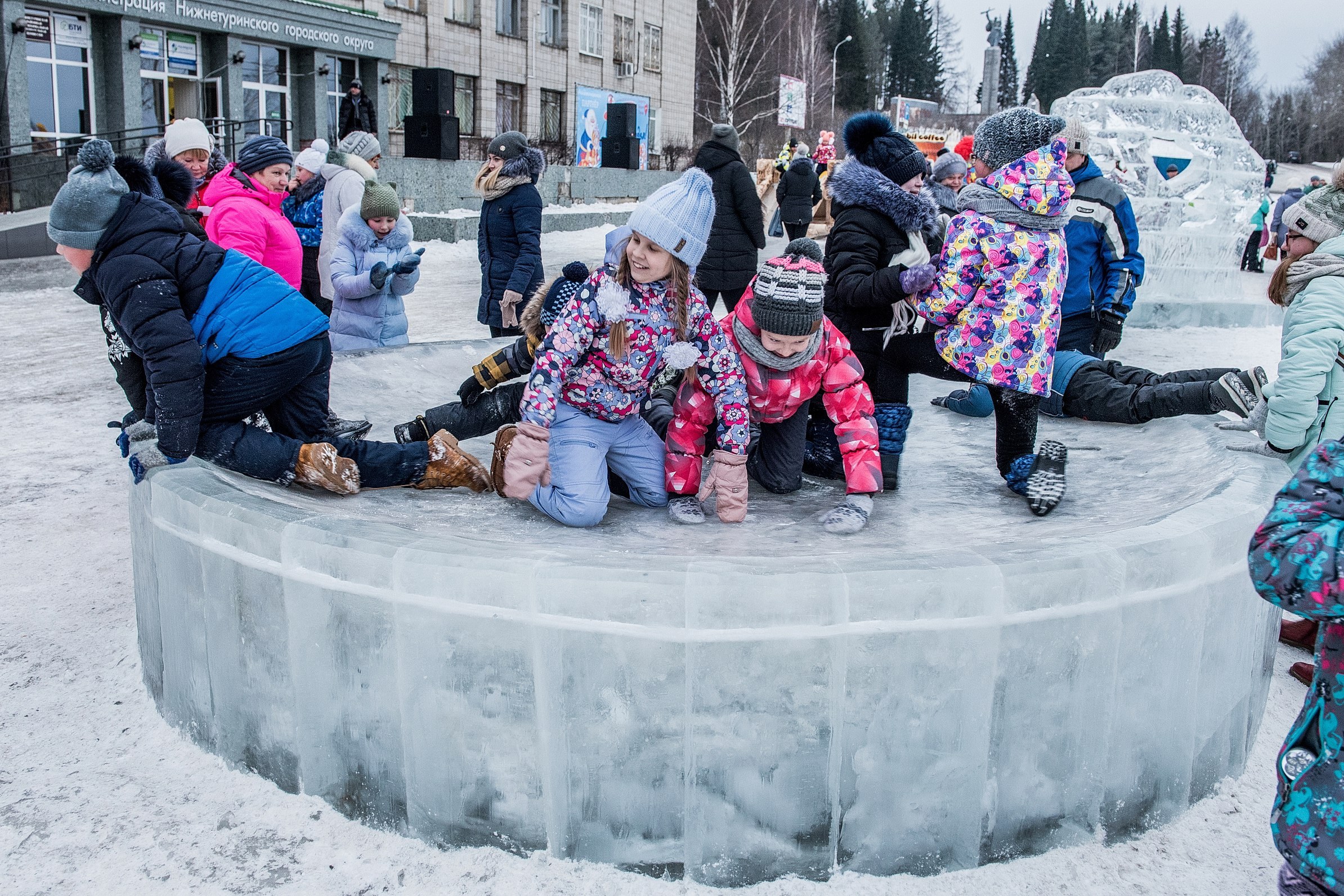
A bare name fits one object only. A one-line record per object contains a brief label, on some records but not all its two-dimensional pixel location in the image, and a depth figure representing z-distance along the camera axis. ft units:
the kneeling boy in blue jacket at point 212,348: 10.41
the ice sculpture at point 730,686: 7.75
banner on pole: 117.47
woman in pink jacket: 16.26
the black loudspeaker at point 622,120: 83.48
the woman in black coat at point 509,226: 19.58
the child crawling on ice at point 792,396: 11.42
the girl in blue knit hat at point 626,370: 10.55
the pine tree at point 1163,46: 282.15
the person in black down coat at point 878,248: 12.92
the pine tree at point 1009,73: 315.78
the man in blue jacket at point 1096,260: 16.97
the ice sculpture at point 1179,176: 36.55
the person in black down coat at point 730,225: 23.07
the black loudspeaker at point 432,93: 63.36
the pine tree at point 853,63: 223.92
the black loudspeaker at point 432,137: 60.49
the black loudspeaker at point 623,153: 82.99
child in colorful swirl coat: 11.85
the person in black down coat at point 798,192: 42.16
